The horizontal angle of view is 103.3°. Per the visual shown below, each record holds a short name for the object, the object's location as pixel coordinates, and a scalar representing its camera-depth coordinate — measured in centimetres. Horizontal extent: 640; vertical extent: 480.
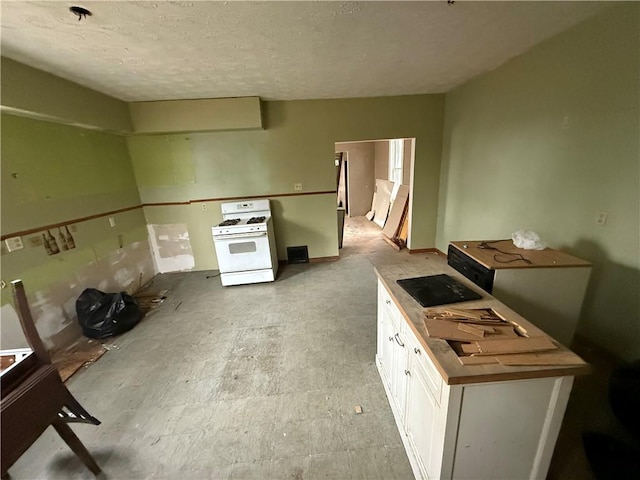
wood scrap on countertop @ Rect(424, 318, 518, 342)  102
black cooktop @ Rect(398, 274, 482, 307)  132
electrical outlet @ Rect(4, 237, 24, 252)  208
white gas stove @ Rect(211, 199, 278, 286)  341
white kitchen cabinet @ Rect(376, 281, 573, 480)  93
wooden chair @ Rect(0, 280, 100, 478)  104
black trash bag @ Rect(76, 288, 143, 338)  255
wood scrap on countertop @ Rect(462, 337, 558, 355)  94
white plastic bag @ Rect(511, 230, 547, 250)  200
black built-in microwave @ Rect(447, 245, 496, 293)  175
